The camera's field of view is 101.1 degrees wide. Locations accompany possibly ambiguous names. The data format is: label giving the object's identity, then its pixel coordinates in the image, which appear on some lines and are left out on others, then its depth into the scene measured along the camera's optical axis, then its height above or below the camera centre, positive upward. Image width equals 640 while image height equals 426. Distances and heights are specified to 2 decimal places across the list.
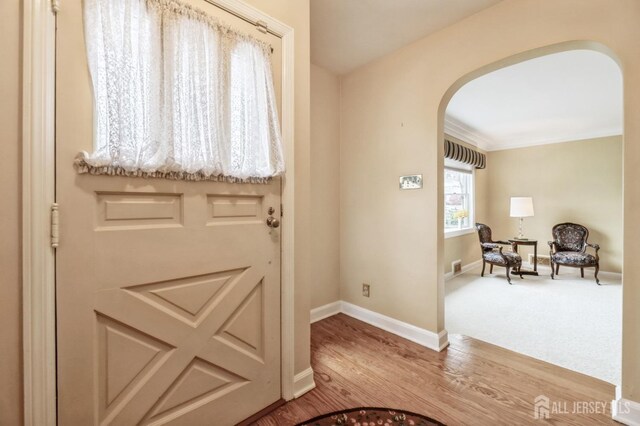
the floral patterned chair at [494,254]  4.26 -0.70
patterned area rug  1.41 -1.13
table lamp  4.73 +0.10
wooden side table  4.56 -0.58
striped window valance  4.15 +1.01
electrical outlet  2.69 -0.80
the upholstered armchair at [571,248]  4.20 -0.63
